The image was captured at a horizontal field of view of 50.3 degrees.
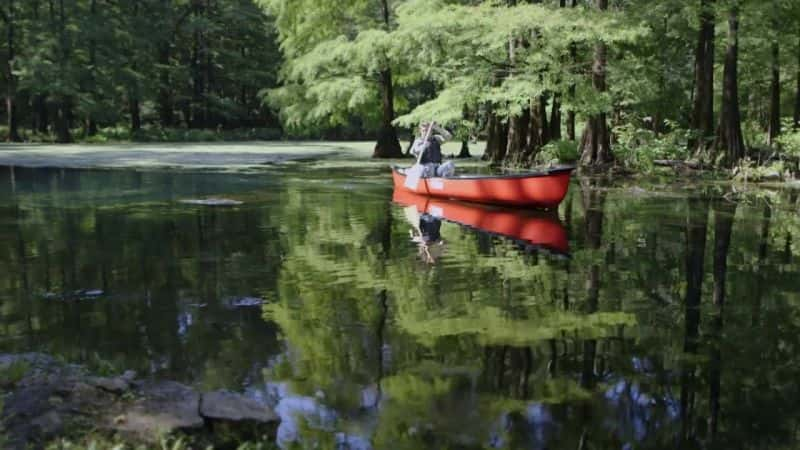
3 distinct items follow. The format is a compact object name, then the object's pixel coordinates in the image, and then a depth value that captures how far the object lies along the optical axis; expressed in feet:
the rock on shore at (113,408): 15.72
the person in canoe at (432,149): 61.62
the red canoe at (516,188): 52.54
